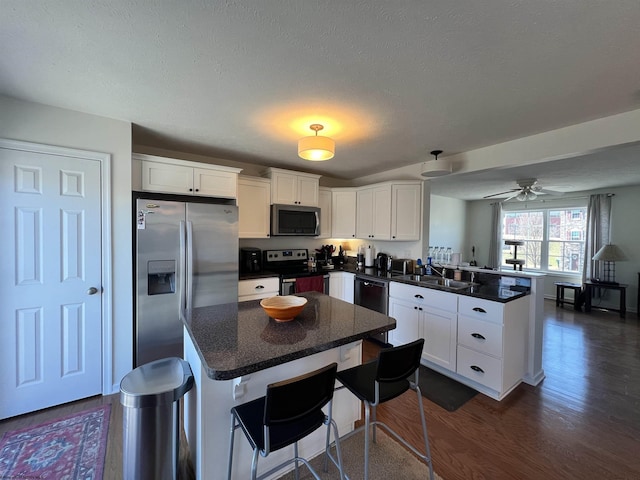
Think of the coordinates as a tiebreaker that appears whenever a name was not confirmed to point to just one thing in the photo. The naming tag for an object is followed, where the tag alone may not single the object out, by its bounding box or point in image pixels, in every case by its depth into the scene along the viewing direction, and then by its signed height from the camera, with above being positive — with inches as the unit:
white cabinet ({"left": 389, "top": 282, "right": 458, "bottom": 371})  105.7 -35.7
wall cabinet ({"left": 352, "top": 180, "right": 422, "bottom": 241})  144.1 +13.8
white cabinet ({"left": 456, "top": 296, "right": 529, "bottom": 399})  91.5 -37.6
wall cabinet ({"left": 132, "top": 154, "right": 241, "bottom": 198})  103.0 +22.9
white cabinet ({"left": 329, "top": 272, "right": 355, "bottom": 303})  150.7 -28.5
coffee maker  135.3 -13.4
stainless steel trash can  51.6 -38.1
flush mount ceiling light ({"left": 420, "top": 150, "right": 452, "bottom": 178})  119.2 +31.0
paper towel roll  166.6 -13.6
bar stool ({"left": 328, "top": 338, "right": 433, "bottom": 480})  51.1 -31.4
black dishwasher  132.3 -30.6
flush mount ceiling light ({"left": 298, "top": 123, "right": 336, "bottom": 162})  80.7 +26.2
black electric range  134.0 -19.5
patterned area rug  62.8 -56.1
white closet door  78.9 -15.4
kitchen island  47.4 -21.5
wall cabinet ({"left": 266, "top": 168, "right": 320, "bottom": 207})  141.6 +25.7
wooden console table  192.5 -39.1
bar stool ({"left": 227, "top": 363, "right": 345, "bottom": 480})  40.0 -28.9
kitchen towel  136.2 -25.6
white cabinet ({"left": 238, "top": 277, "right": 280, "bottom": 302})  121.7 -25.4
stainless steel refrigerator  95.5 -12.8
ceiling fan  172.6 +31.9
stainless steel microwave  141.4 +7.5
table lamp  196.5 -14.1
